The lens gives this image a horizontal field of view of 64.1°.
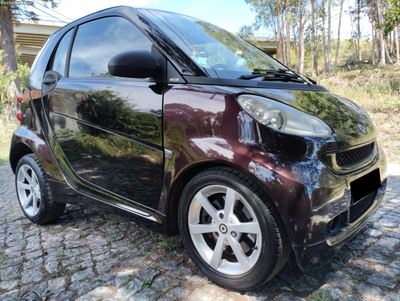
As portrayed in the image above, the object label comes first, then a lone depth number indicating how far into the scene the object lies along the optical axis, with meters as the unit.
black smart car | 1.54
